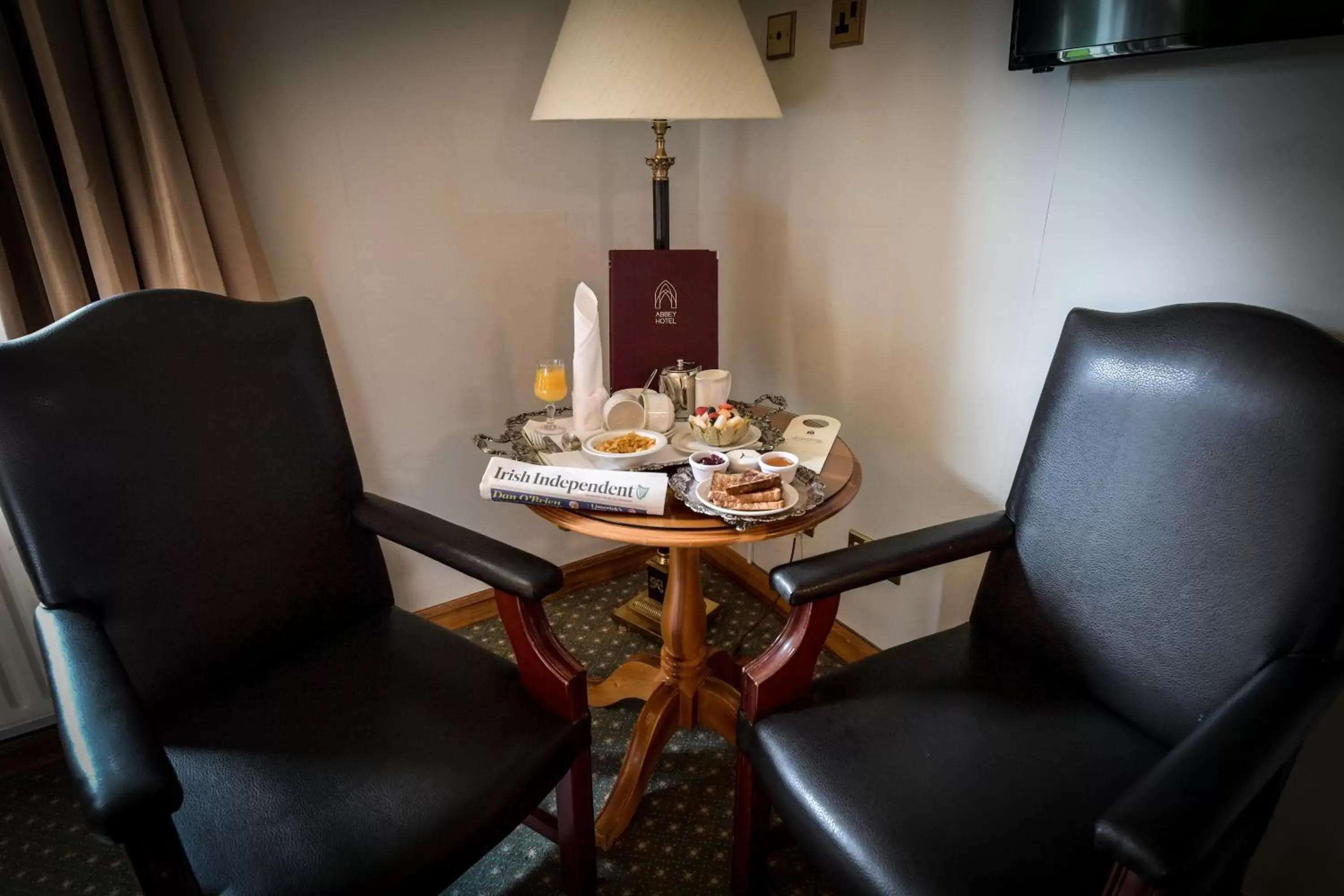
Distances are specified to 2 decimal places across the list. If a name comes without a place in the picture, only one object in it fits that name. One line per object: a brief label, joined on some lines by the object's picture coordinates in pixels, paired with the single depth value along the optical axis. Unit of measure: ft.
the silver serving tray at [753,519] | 3.77
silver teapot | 5.01
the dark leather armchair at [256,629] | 2.92
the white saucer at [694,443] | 4.60
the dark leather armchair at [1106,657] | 2.80
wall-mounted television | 2.97
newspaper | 3.86
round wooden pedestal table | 4.34
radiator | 4.69
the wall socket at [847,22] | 5.08
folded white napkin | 4.68
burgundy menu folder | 5.11
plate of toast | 3.82
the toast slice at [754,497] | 3.87
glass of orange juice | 4.96
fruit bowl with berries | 4.58
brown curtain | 3.99
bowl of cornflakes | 4.29
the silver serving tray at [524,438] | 4.58
